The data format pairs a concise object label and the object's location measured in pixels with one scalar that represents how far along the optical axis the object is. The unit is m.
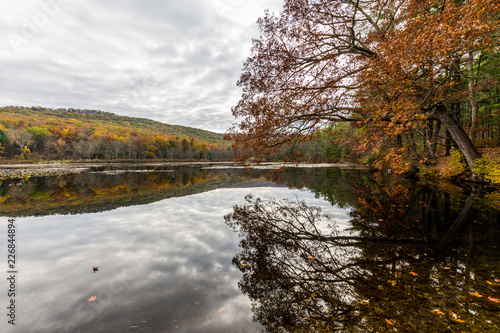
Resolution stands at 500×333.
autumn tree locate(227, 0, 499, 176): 6.13
